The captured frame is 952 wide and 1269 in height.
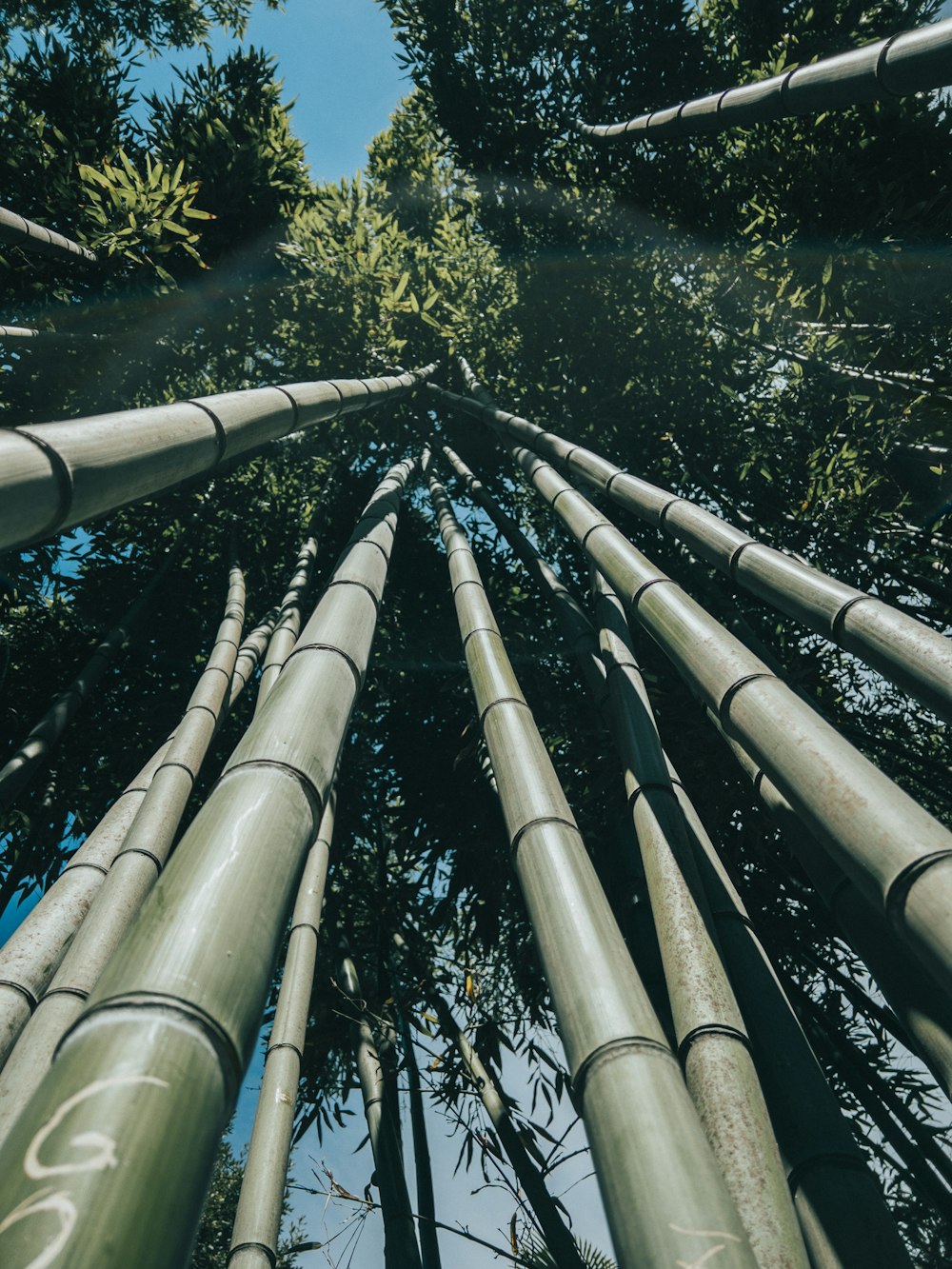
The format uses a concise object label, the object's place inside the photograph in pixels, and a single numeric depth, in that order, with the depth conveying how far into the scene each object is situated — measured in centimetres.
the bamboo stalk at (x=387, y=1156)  400
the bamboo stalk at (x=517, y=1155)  392
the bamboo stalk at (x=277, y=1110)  272
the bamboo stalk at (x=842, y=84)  280
